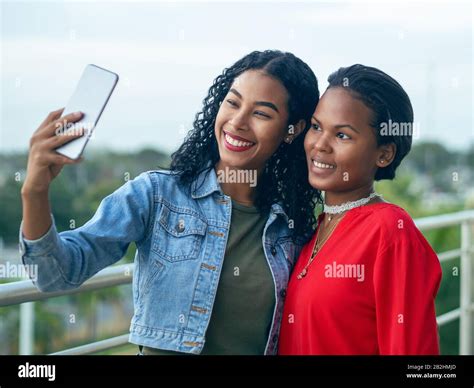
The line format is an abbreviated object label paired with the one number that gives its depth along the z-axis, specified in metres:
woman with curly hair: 1.45
